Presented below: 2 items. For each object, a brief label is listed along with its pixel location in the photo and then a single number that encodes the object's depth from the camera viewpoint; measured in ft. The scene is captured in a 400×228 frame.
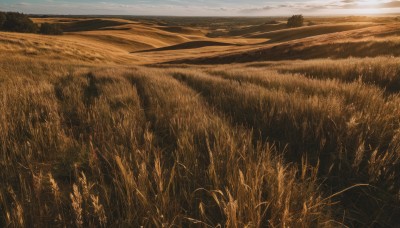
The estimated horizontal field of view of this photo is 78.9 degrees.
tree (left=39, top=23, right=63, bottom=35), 171.94
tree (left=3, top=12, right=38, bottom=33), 152.03
